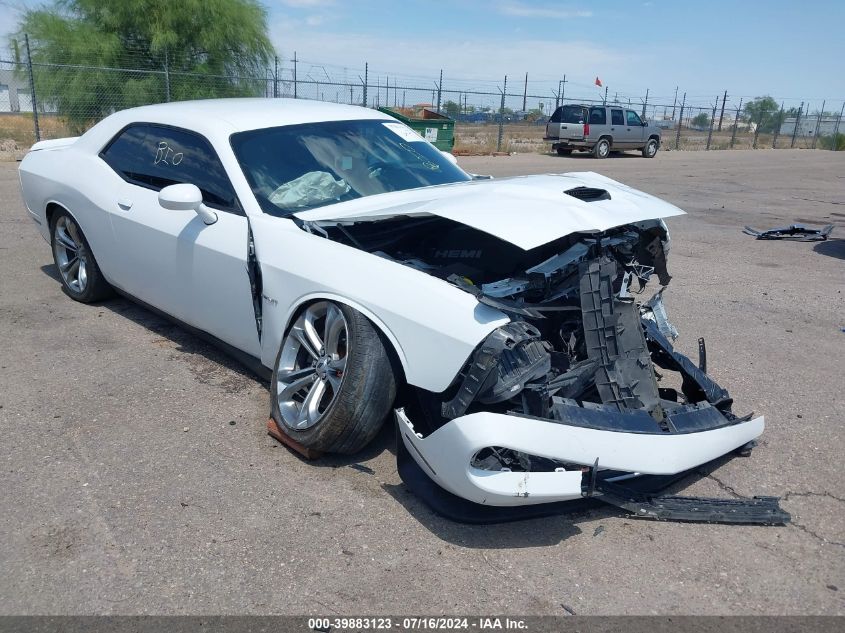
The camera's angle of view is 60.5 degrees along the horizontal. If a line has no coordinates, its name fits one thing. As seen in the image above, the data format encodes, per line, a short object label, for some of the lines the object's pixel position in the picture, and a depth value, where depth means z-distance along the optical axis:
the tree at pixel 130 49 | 18.98
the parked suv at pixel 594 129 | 24.92
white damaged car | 2.97
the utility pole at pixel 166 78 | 18.31
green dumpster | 19.40
